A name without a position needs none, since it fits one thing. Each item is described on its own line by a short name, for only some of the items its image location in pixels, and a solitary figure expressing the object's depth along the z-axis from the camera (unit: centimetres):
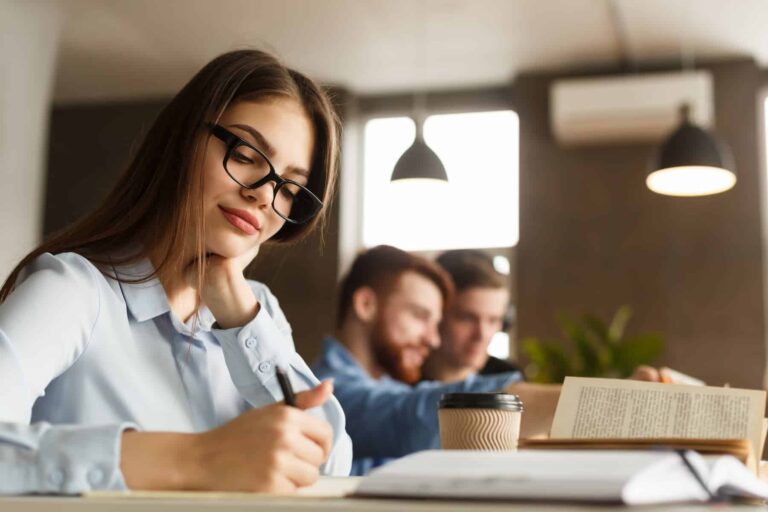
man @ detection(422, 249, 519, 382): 440
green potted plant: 560
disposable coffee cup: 120
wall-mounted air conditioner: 607
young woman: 126
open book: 117
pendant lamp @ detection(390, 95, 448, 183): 471
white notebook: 64
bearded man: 329
